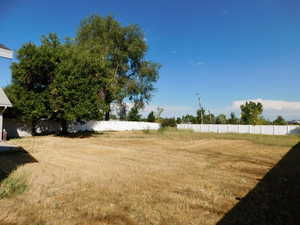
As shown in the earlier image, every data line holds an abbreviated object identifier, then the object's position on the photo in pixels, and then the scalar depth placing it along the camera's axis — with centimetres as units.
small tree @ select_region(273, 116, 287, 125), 3418
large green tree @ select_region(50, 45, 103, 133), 1330
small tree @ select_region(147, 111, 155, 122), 3912
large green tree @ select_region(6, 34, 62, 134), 1296
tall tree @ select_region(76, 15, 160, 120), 2358
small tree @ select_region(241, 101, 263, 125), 3046
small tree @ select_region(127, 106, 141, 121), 3569
